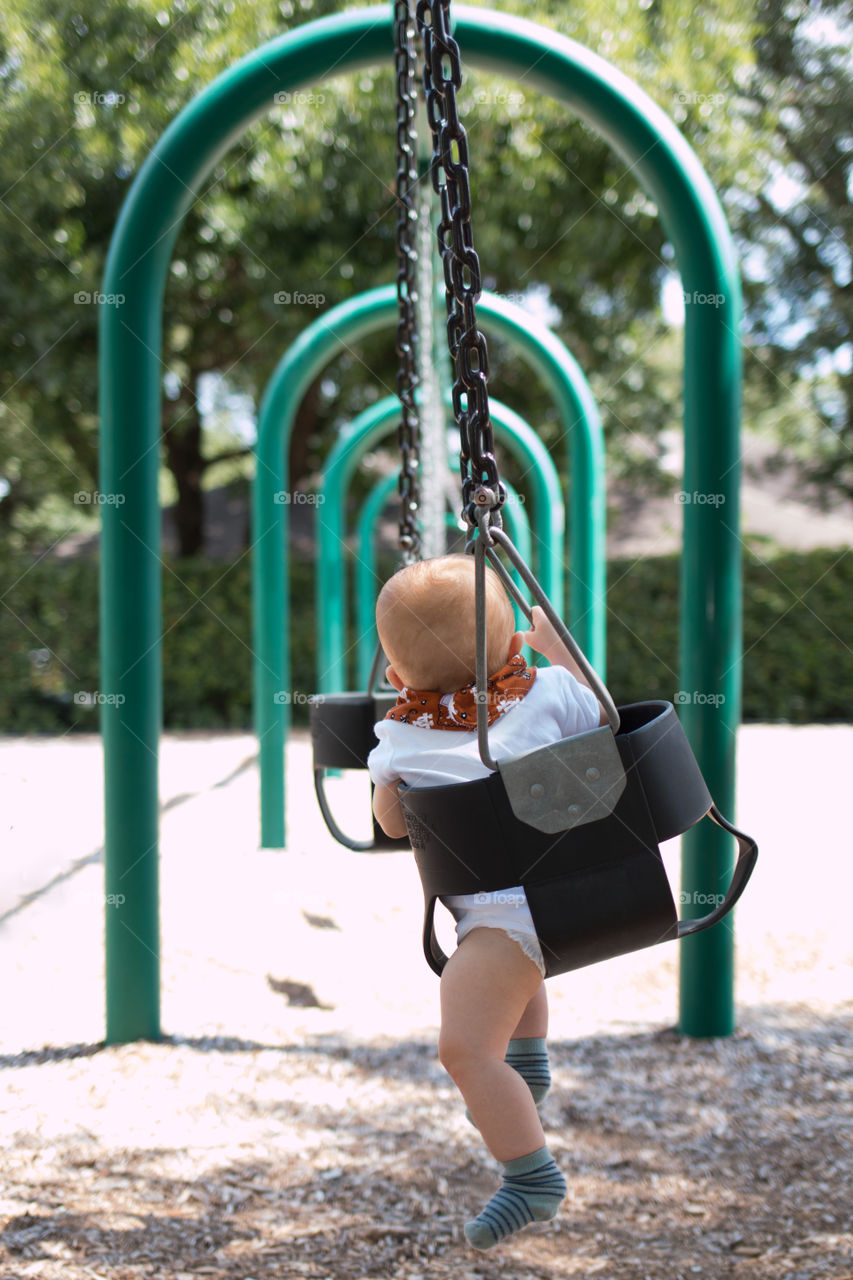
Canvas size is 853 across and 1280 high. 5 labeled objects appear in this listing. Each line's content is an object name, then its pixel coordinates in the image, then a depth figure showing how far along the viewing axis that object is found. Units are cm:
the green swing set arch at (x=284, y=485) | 473
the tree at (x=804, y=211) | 1281
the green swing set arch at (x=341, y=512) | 563
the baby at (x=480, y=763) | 139
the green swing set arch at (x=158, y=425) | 265
